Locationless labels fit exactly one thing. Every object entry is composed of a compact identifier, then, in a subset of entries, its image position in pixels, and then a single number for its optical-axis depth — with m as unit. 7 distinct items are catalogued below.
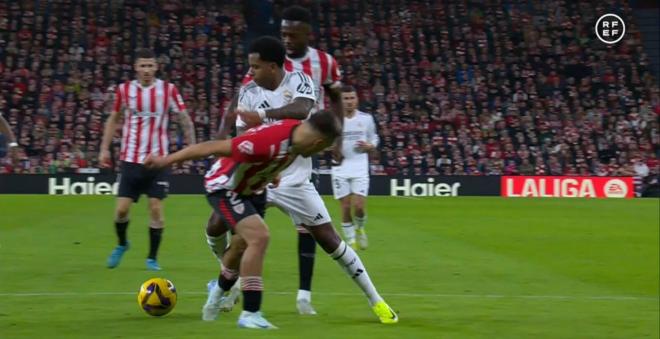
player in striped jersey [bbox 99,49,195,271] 23.20
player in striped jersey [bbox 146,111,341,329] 13.70
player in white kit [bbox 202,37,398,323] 15.40
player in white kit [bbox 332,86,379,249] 29.92
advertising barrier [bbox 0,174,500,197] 59.94
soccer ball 16.06
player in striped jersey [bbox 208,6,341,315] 16.12
